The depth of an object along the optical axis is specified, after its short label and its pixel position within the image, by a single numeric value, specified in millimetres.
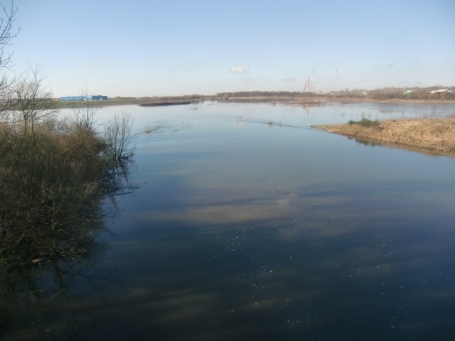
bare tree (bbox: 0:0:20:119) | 5733
